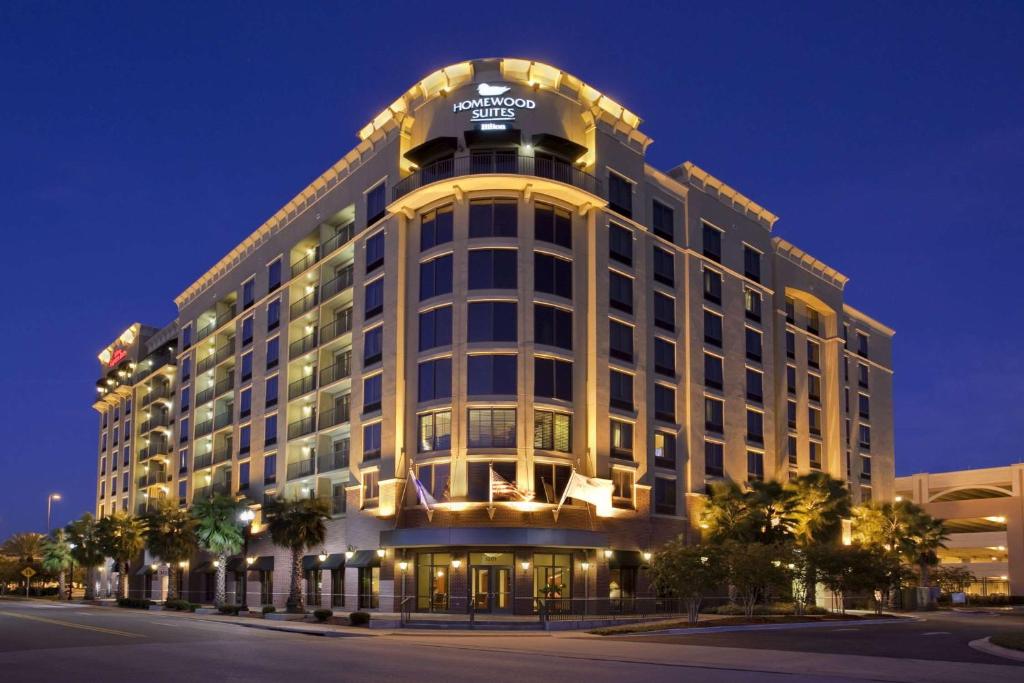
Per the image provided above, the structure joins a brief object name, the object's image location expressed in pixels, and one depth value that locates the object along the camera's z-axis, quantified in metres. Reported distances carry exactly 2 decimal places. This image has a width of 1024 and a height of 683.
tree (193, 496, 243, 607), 64.75
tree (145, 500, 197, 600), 71.25
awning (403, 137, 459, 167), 54.94
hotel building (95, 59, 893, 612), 51.47
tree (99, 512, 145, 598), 82.44
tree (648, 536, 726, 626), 43.94
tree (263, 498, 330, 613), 55.62
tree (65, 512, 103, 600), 90.12
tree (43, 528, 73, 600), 104.06
